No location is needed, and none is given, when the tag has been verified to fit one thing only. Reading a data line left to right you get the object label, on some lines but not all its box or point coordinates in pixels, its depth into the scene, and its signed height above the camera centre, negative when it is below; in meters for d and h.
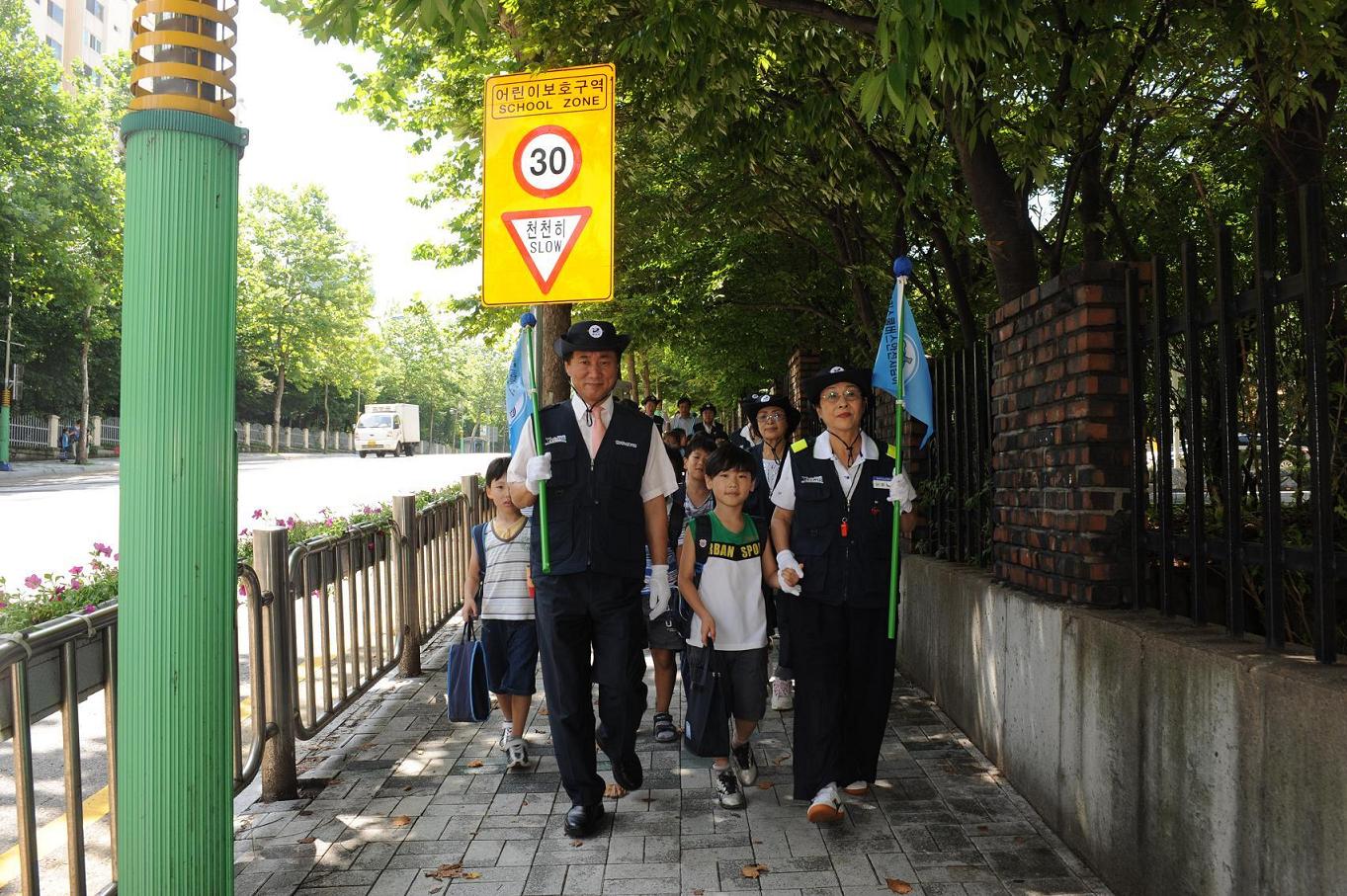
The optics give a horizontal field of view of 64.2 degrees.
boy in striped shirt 5.61 -0.91
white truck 54.09 +1.22
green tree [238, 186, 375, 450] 60.41 +9.85
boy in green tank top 5.14 -0.67
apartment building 66.00 +28.20
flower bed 3.78 -0.54
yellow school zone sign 5.48 +1.39
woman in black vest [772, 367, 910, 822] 4.83 -0.58
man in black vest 4.71 -0.44
